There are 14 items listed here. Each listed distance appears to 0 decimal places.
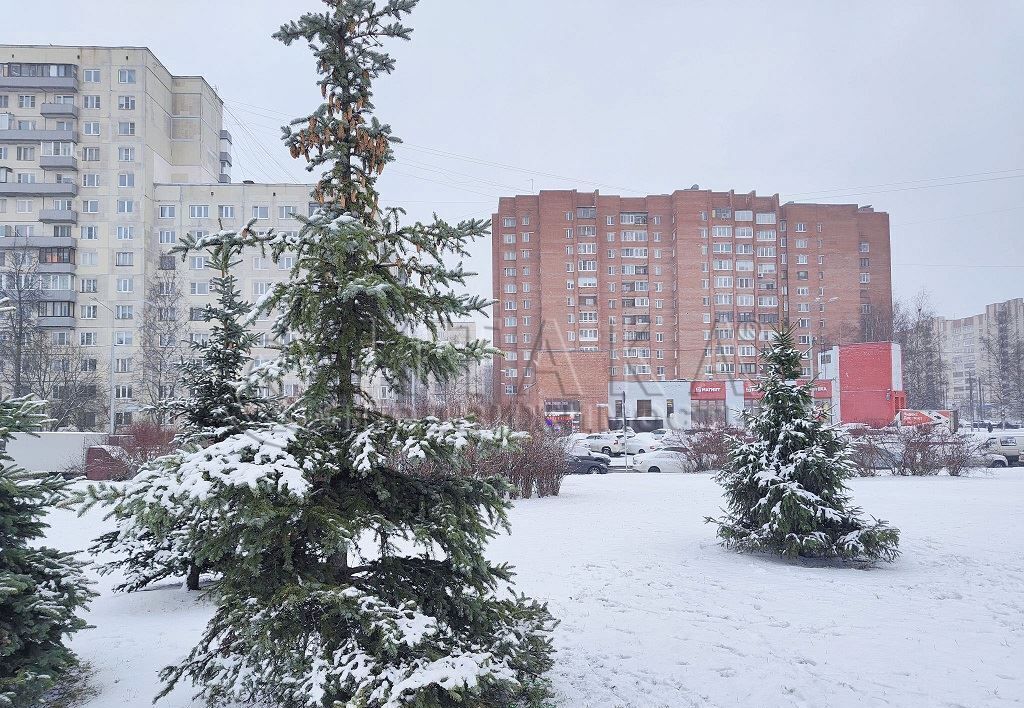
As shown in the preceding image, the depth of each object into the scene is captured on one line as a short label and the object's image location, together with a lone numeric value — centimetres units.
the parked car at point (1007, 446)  2784
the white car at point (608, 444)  3534
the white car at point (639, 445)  3210
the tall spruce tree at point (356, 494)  339
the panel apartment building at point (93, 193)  5178
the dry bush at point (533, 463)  1612
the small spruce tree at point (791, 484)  866
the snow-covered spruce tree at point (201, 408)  666
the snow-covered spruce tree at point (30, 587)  390
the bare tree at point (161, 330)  4134
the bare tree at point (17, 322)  3390
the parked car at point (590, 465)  2431
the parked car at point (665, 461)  2388
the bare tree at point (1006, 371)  6419
